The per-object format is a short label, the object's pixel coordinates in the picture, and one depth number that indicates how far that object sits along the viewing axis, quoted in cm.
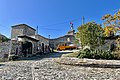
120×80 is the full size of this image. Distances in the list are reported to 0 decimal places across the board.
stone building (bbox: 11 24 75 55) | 1021
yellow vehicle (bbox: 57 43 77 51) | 1706
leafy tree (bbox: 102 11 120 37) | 755
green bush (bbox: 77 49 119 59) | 679
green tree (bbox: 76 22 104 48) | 1007
